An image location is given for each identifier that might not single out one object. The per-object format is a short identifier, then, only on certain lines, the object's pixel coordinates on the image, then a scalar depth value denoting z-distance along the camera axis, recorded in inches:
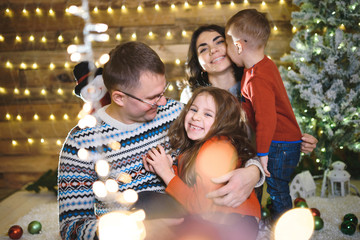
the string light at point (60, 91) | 135.8
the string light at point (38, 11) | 130.7
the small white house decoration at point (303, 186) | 107.0
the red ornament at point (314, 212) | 89.2
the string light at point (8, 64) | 135.6
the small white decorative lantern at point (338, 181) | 106.0
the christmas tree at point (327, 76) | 101.7
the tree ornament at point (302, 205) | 91.6
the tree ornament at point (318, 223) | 85.8
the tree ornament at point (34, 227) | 92.6
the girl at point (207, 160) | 53.3
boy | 75.1
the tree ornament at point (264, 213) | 89.7
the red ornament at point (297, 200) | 95.1
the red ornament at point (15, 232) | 88.6
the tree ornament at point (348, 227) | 82.3
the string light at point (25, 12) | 131.0
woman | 80.1
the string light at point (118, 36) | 130.6
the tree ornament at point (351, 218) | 84.8
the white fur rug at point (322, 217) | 84.8
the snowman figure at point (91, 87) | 69.5
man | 51.6
